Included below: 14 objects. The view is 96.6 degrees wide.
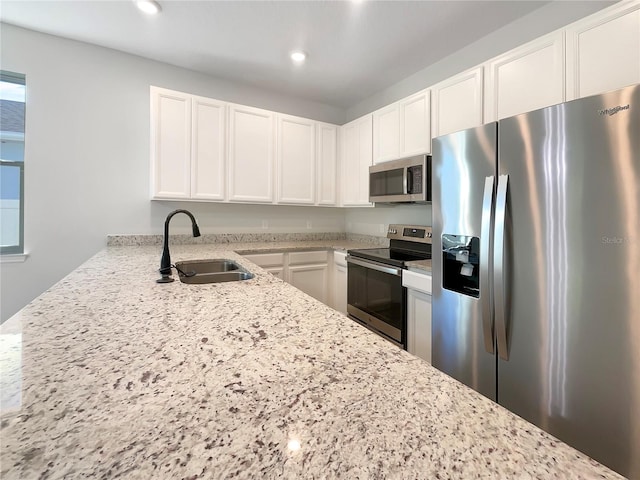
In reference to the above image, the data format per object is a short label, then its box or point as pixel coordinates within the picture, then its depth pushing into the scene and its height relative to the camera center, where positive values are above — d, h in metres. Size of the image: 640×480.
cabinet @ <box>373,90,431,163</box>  2.41 +1.04
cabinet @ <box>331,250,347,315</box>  3.04 -0.45
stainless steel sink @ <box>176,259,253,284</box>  1.70 -0.20
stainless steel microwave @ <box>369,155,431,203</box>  2.27 +0.53
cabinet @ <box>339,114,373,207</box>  3.12 +0.93
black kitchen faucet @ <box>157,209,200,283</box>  1.48 -0.12
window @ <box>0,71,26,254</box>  2.41 +0.65
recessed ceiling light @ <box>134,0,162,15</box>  2.00 +1.68
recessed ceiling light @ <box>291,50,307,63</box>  2.61 +1.73
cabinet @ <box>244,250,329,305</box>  2.96 -0.30
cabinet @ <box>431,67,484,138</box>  2.01 +1.05
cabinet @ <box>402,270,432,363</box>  1.96 -0.51
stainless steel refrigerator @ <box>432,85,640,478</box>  1.07 -0.12
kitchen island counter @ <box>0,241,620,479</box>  0.36 -0.27
